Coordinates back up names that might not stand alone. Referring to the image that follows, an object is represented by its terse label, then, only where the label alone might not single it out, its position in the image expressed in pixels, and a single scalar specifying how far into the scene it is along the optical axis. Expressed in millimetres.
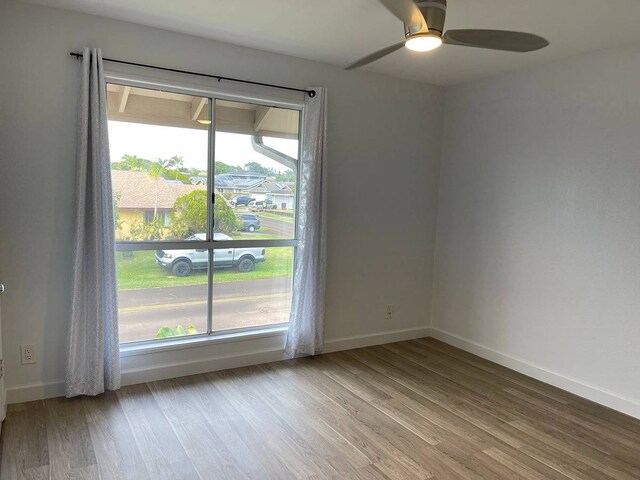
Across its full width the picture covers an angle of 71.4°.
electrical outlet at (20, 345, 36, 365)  2826
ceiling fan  1940
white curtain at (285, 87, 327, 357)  3578
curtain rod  2873
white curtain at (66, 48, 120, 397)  2777
